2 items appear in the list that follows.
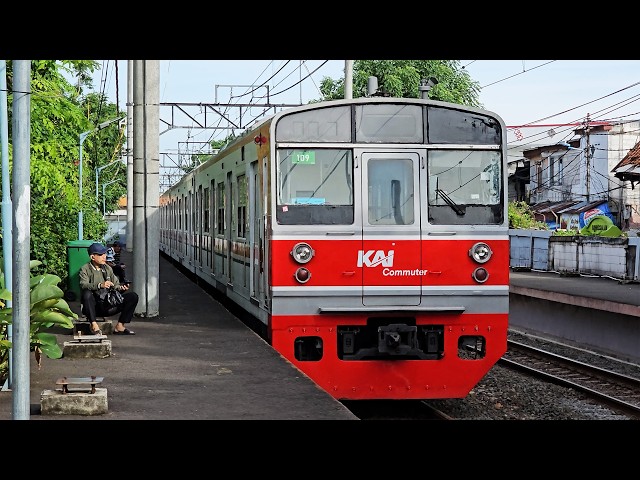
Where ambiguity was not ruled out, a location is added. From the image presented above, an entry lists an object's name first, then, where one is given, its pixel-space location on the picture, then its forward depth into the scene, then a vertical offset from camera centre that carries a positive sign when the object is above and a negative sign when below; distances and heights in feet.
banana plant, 28.66 -2.48
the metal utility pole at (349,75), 67.22 +9.85
